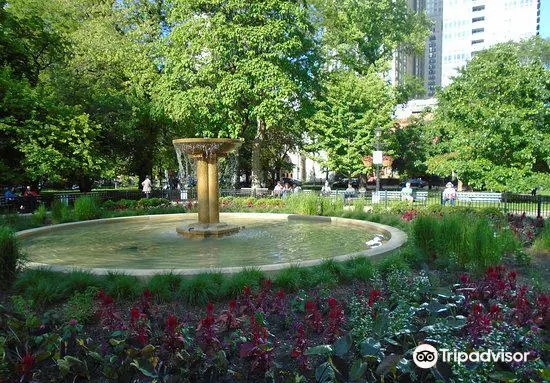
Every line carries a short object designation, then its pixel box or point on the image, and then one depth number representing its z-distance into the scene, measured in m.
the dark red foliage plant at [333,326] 4.42
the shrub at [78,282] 5.98
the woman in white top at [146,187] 26.27
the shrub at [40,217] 13.91
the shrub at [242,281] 6.02
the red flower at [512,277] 5.74
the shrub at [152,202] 19.08
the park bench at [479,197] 21.55
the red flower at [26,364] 3.60
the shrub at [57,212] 14.27
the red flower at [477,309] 4.12
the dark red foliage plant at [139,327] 4.14
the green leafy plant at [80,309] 4.95
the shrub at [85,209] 14.85
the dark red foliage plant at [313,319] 4.75
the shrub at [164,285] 5.93
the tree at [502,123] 20.69
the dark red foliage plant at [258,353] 3.72
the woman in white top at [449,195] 21.89
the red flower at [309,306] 4.71
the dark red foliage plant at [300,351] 3.80
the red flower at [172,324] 4.03
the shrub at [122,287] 5.97
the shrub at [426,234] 8.25
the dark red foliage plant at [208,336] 4.00
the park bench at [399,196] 23.30
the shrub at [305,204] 16.28
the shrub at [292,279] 6.39
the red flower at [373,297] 4.80
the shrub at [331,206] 16.02
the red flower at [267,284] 5.81
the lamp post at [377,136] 22.18
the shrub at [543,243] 9.13
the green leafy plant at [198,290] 5.87
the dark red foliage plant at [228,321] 4.66
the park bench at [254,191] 26.28
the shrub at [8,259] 6.61
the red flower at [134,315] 4.37
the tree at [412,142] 39.47
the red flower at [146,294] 5.08
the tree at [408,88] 36.92
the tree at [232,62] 25.67
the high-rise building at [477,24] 110.88
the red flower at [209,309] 4.36
